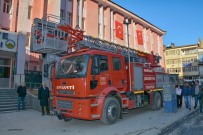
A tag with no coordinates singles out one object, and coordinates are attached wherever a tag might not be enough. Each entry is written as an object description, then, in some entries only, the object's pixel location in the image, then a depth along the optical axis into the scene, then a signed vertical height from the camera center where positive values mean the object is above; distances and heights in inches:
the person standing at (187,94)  516.7 -39.5
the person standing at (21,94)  512.6 -36.7
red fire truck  309.6 -1.4
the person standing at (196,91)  511.7 -30.3
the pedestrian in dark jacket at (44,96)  449.4 -36.7
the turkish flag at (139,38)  1449.3 +293.7
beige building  2284.7 +217.5
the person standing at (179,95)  534.6 -41.8
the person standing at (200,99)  473.5 -46.2
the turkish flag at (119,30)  1278.3 +308.6
